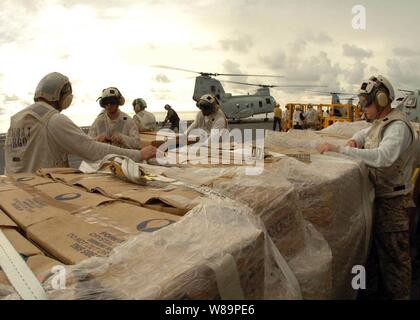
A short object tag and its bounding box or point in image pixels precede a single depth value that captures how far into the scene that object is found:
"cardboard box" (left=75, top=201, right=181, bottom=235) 1.27
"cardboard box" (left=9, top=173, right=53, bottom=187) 2.03
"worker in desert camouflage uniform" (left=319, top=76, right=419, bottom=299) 2.73
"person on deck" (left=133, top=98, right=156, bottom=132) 7.50
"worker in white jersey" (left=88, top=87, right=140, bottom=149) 4.61
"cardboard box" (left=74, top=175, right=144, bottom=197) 1.75
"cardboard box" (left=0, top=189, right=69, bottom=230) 1.45
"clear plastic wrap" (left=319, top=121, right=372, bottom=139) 4.21
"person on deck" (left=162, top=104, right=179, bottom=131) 16.20
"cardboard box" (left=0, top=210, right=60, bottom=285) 1.03
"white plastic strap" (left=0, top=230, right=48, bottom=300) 0.86
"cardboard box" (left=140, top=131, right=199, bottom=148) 4.89
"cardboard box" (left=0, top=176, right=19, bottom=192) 1.96
